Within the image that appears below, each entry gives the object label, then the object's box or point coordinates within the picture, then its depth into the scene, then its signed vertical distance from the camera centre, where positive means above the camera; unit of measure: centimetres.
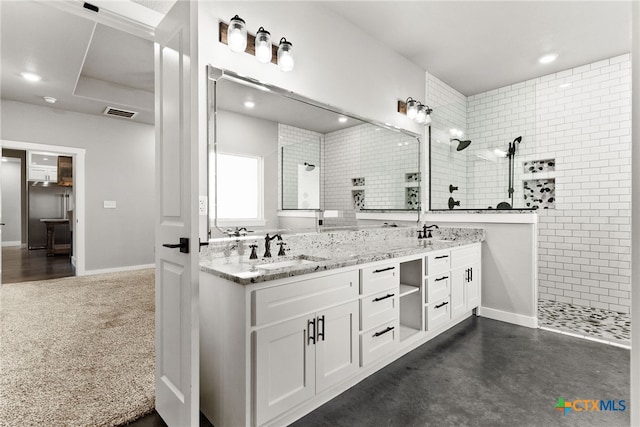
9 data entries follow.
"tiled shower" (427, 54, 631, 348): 361 +47
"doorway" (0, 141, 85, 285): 505 -21
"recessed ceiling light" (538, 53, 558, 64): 362 +176
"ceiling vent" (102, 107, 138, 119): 486 +154
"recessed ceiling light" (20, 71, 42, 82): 373 +159
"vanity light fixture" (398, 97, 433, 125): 368 +118
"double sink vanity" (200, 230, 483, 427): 149 -64
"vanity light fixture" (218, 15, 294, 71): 205 +114
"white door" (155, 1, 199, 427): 139 -6
